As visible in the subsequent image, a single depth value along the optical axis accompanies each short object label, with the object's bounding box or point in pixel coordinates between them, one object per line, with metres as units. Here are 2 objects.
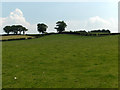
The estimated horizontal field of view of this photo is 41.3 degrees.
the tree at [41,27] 162.76
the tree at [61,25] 157.98
